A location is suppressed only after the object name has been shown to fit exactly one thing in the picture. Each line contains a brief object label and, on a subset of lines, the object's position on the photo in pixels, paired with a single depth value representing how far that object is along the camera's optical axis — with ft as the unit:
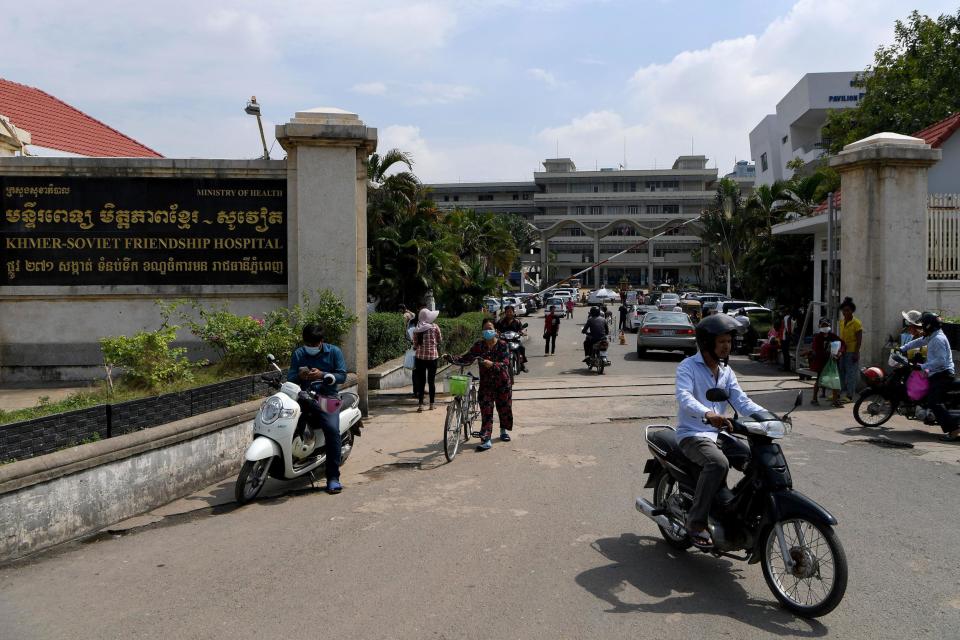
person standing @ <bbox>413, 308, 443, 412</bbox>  37.93
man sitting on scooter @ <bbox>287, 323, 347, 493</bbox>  23.49
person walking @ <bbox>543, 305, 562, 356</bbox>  72.33
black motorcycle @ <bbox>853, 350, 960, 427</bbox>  31.96
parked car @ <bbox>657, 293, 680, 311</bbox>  112.06
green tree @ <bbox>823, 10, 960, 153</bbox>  80.69
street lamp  65.31
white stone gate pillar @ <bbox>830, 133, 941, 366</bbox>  41.16
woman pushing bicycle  30.22
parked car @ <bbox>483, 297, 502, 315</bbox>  136.55
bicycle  27.68
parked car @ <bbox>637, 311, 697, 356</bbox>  68.03
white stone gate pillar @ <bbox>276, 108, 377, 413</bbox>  35.04
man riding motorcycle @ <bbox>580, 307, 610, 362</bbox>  58.95
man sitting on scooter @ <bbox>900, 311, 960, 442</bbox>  30.40
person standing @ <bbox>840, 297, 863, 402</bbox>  38.96
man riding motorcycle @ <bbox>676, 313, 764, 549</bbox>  15.24
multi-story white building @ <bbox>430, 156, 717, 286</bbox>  301.84
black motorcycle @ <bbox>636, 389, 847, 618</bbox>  13.61
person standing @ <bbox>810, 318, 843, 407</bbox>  39.78
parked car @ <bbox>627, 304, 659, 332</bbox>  109.97
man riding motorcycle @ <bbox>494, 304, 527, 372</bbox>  40.96
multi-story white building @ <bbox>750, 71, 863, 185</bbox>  177.47
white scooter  21.70
